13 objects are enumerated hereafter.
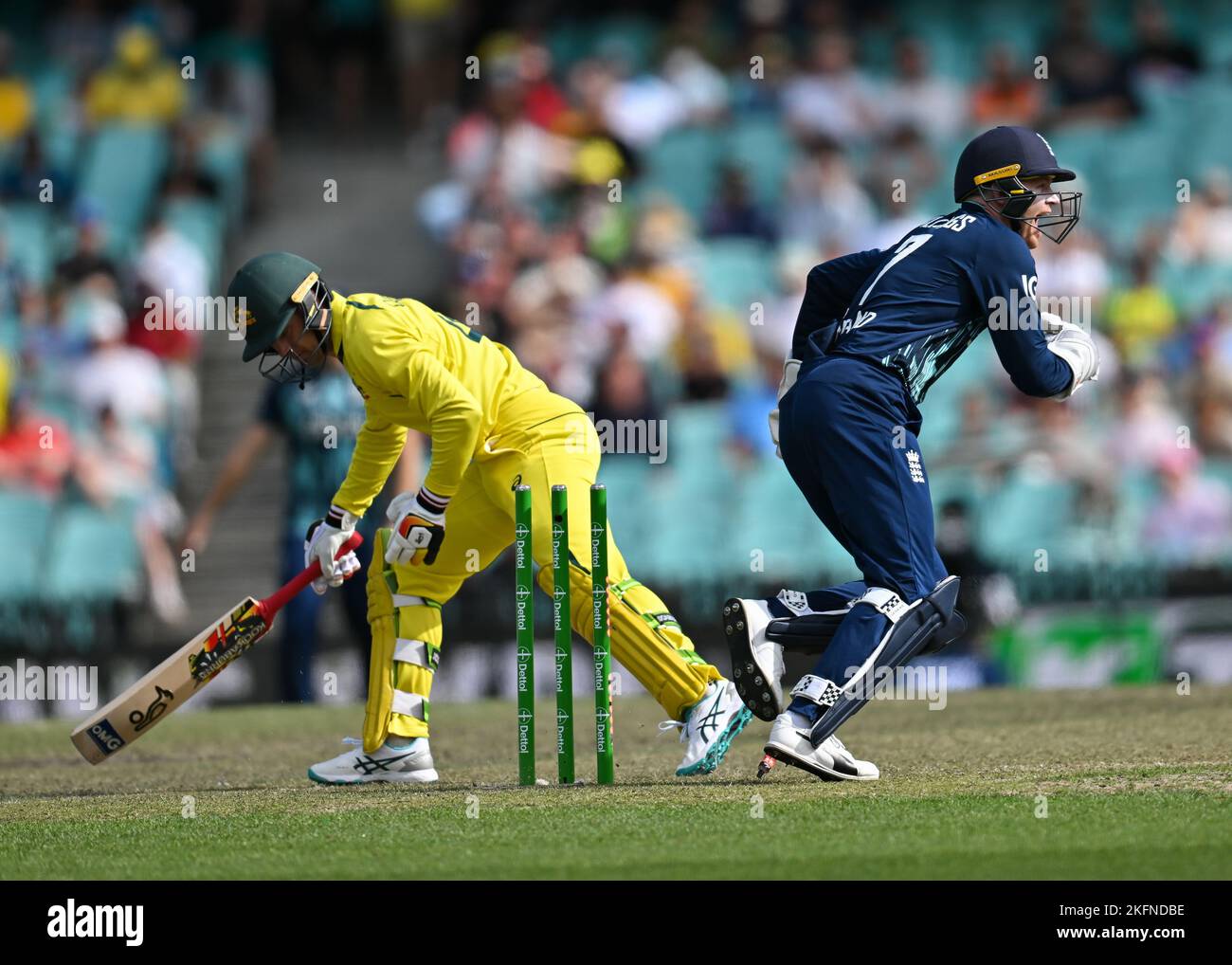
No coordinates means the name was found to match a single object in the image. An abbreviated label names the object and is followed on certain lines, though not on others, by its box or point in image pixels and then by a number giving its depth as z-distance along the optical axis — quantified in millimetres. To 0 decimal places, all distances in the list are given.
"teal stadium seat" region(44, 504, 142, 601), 13992
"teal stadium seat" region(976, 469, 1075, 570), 12953
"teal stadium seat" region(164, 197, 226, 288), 16484
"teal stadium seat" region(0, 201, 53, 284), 16438
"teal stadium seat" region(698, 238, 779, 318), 15320
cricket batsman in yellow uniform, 7020
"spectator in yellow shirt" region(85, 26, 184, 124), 17766
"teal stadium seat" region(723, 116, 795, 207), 16422
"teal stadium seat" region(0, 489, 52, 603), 14008
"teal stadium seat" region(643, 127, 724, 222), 16578
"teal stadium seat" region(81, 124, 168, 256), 17188
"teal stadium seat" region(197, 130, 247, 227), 17188
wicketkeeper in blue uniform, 6570
